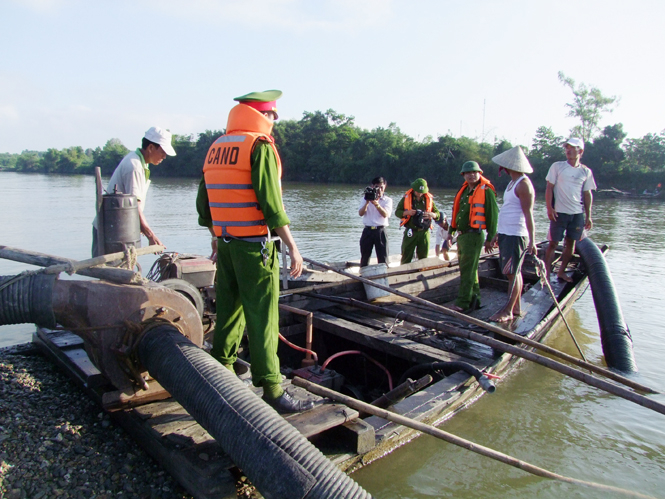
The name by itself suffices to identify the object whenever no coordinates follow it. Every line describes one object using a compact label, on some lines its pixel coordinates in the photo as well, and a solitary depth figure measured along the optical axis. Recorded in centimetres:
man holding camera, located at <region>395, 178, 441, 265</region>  786
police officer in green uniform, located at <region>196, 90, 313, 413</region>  291
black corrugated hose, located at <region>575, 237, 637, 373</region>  581
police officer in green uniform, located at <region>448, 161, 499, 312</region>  589
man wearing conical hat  547
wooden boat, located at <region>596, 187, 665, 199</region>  3809
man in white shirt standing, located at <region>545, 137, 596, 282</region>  738
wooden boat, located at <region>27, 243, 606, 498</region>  285
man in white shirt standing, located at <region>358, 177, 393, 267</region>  777
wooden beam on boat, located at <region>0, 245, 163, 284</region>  303
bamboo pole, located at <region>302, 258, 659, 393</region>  395
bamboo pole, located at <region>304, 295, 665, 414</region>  347
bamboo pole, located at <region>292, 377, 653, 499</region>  296
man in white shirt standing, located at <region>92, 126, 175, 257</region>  463
